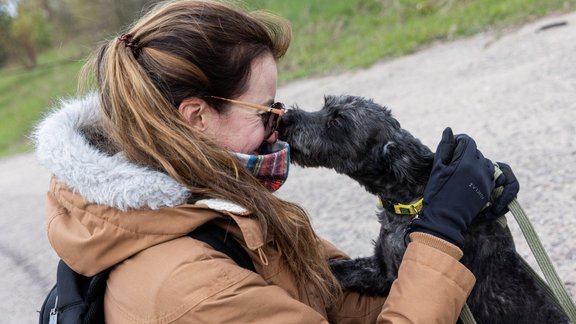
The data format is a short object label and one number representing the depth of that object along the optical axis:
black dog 2.34
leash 2.05
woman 1.66
